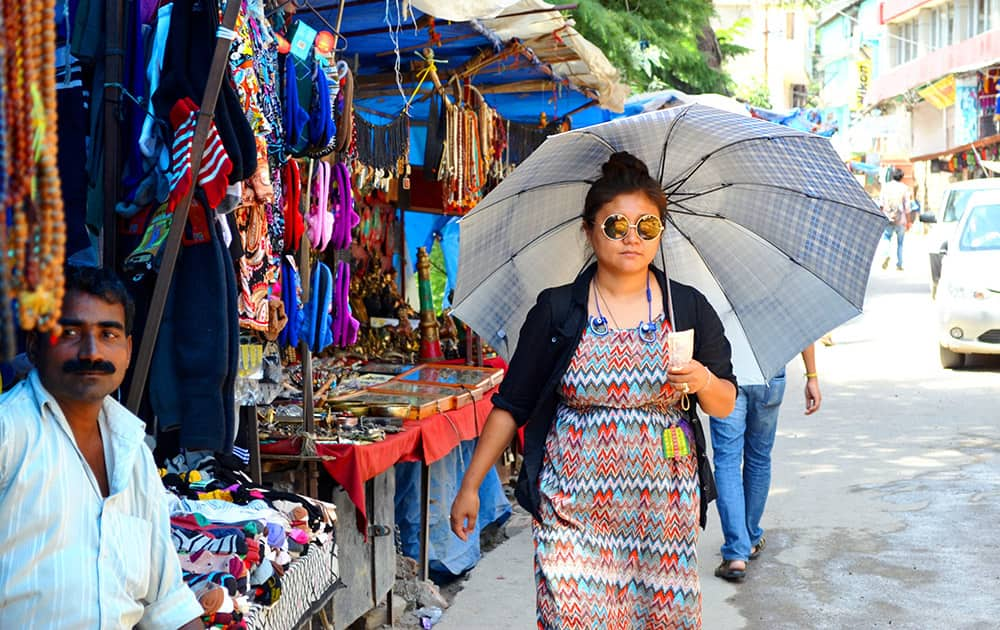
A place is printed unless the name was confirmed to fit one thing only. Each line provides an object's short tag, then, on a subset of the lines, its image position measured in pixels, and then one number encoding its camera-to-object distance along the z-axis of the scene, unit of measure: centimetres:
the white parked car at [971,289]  1245
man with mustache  248
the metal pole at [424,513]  598
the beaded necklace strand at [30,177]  132
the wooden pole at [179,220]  325
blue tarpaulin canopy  573
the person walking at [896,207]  2503
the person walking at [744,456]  588
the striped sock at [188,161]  344
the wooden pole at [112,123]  351
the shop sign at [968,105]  3159
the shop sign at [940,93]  3362
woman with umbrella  328
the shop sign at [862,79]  5359
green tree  1134
